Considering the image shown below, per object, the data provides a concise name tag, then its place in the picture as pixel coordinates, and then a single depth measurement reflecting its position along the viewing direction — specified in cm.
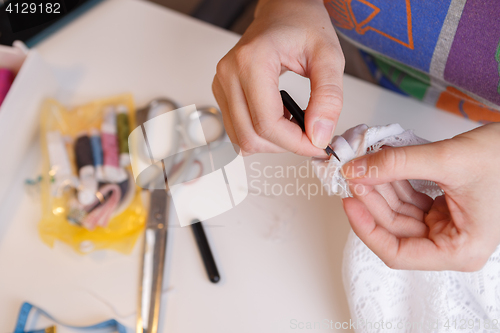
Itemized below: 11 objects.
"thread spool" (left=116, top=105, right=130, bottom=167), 54
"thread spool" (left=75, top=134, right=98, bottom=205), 51
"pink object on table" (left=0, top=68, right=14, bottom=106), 53
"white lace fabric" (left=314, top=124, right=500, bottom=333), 40
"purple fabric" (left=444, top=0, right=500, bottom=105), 41
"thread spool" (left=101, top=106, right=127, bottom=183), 53
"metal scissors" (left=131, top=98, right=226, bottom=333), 46
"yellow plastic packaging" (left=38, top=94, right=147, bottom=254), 49
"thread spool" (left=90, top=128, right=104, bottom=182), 53
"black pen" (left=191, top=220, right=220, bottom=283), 47
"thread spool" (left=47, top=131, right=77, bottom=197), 52
